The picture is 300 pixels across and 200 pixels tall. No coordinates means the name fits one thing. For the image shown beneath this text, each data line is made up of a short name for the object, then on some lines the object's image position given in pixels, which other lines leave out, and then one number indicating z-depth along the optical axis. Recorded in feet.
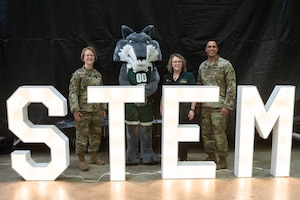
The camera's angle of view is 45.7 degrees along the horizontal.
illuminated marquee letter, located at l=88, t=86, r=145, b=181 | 9.42
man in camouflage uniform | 10.75
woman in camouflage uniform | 10.78
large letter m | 9.62
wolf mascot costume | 11.03
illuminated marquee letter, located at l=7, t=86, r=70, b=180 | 9.39
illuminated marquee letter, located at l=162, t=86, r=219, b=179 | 9.47
